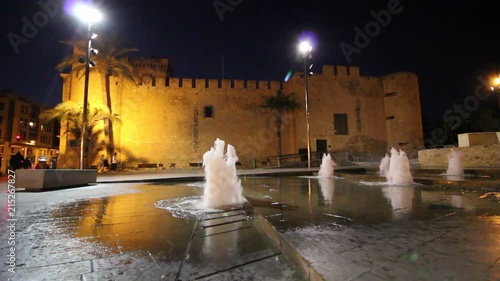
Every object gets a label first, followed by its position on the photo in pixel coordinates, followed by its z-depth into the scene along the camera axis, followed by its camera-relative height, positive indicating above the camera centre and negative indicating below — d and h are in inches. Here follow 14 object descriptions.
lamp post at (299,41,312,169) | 552.4 +244.1
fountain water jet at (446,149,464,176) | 354.0 -6.8
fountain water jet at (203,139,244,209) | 167.5 -11.0
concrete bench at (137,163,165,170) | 845.7 +1.8
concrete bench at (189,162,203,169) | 877.2 +2.4
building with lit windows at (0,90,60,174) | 1355.4 +245.2
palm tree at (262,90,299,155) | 927.7 +212.7
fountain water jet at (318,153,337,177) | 415.2 -7.5
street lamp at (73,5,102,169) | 376.8 +221.3
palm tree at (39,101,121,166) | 681.6 +136.5
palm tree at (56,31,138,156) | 702.5 +288.1
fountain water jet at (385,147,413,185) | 259.0 -10.0
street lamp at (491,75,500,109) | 585.0 +177.7
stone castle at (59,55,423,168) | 873.5 +174.8
